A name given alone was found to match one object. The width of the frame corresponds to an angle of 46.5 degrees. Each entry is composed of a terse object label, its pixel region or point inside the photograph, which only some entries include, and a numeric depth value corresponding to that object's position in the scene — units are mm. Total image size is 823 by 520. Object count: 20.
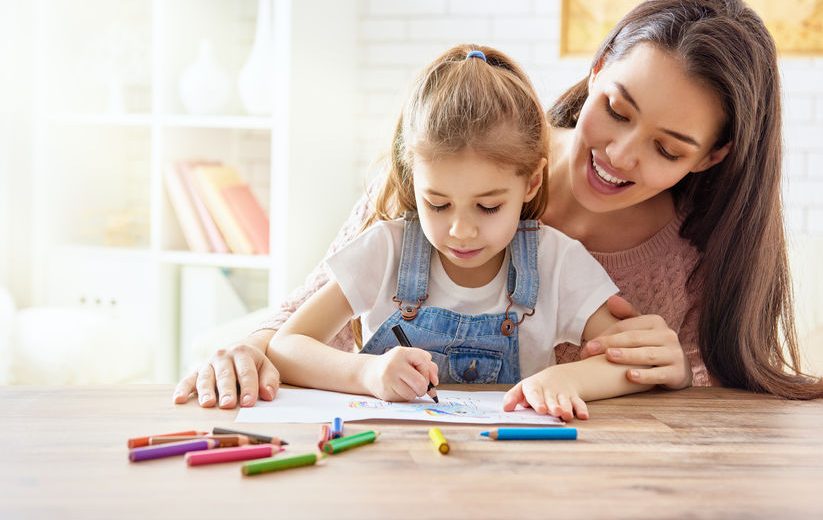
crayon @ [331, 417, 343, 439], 1084
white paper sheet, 1191
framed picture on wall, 3180
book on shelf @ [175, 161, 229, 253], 3350
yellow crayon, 1043
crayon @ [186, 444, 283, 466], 974
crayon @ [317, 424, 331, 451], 1046
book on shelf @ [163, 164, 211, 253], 3348
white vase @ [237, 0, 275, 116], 3332
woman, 1519
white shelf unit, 3258
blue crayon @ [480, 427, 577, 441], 1106
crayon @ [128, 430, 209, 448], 1031
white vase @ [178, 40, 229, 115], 3344
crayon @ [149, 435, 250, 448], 1035
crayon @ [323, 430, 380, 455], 1023
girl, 1431
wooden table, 873
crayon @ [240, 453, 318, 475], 944
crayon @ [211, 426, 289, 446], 1049
